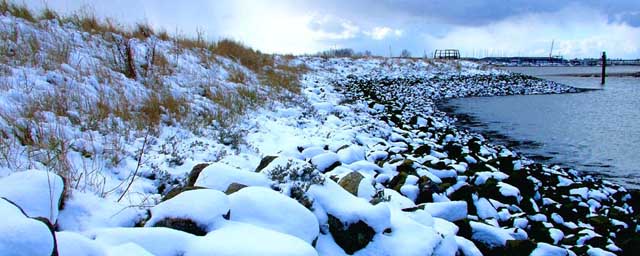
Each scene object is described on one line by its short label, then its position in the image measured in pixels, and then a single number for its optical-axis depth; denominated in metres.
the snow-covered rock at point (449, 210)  3.45
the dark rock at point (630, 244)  3.56
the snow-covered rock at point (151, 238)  1.90
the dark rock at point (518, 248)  3.09
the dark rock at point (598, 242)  3.61
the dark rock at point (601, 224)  4.06
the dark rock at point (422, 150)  6.10
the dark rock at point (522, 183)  4.97
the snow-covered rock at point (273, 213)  2.30
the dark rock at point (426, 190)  4.02
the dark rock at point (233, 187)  2.64
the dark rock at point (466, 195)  4.12
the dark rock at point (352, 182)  3.38
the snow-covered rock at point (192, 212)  2.11
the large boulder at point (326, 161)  4.27
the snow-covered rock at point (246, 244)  1.85
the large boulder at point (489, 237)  3.19
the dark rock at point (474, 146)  7.13
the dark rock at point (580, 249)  3.40
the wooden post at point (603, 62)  32.47
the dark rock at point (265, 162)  3.63
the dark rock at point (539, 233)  3.64
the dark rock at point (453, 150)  6.43
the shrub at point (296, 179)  2.87
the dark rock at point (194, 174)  3.04
